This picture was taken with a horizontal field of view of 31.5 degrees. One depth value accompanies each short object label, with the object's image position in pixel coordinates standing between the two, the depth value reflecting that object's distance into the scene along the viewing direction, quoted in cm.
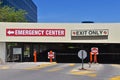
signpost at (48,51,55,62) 2379
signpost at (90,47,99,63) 2136
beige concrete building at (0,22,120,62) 2467
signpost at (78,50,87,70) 1740
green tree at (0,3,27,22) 4019
